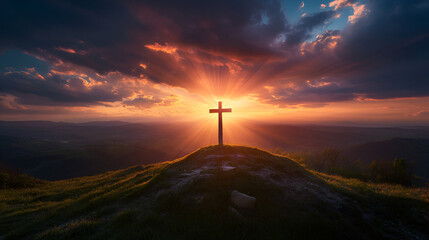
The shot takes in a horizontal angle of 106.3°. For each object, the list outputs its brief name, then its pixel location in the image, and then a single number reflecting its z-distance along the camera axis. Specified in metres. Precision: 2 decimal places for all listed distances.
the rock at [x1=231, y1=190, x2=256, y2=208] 7.05
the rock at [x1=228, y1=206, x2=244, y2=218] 6.57
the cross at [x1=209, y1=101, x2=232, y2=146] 16.12
